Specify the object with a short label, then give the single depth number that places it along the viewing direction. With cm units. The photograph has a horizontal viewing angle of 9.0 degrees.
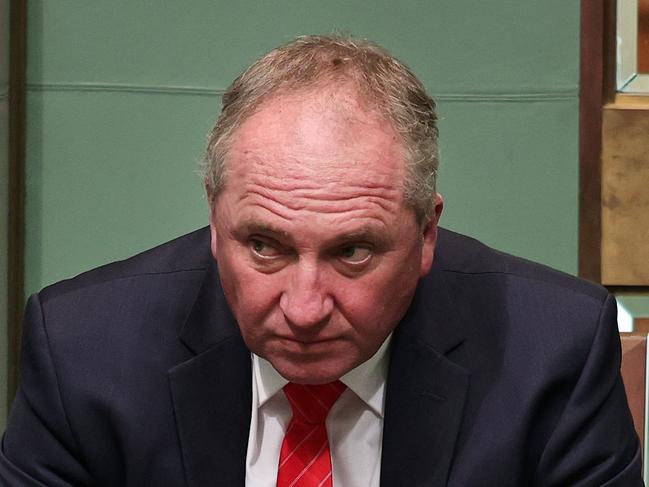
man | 296
